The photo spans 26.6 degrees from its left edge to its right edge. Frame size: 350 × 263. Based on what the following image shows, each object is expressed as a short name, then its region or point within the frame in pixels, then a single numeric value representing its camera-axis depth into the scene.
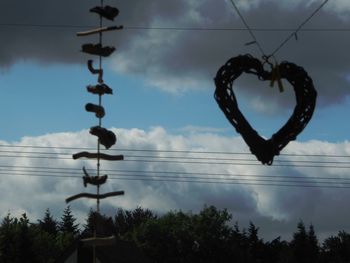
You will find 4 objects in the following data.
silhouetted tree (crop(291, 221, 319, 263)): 67.06
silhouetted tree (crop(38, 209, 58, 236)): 71.56
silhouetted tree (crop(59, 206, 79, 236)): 75.38
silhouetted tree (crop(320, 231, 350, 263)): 68.88
